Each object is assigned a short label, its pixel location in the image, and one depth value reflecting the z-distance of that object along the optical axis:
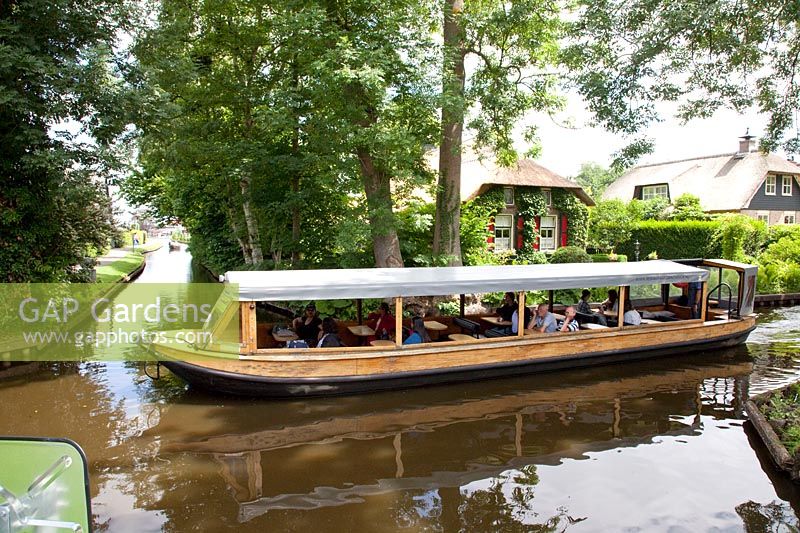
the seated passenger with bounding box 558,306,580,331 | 12.14
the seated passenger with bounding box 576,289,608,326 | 13.12
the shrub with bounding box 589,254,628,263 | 26.04
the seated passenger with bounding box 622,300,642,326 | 12.91
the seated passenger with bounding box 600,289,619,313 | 13.89
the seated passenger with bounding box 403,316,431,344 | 11.01
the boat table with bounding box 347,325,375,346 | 11.55
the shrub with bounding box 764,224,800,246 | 28.73
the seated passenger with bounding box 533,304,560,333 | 11.98
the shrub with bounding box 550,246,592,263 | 23.36
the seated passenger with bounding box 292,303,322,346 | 11.60
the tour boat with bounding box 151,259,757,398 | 9.68
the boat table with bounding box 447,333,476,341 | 11.50
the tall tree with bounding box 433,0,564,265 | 15.90
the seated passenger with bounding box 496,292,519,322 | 12.86
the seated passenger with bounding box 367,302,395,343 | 11.46
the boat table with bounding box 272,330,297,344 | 11.02
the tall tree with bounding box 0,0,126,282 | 10.86
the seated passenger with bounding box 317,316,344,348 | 10.64
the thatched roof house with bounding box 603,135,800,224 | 34.75
